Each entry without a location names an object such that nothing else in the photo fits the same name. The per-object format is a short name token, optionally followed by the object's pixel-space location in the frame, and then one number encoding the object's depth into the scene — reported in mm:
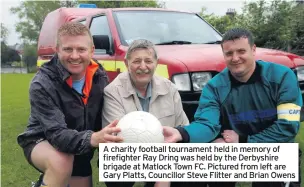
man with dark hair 2975
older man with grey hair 3027
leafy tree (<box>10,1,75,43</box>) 60594
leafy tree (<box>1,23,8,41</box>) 62750
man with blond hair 2761
